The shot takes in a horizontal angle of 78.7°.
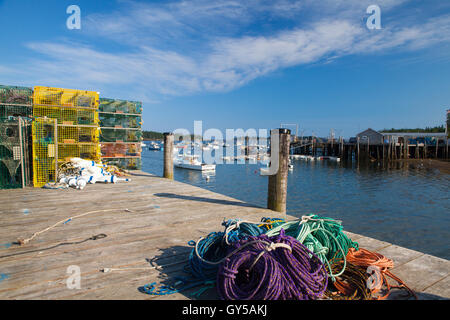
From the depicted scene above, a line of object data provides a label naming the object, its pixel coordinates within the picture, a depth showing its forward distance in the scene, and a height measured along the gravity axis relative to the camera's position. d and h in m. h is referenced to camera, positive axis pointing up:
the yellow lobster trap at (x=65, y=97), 8.70 +1.77
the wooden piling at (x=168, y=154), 10.67 -0.16
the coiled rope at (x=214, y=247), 2.92 -1.14
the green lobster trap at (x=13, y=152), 7.60 -0.03
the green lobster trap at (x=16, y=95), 8.26 +1.71
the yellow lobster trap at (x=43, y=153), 8.12 -0.07
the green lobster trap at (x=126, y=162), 11.90 -0.54
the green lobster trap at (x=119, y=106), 11.73 +1.93
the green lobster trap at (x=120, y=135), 11.73 +0.67
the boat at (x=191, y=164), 36.88 -2.00
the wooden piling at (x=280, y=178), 5.83 -0.63
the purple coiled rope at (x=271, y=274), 2.40 -1.16
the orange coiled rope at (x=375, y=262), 2.81 -1.31
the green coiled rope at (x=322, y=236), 3.08 -1.05
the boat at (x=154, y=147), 99.81 +1.08
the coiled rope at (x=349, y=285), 2.62 -1.39
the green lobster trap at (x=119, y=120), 11.76 +1.31
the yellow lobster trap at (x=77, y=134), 9.08 +0.56
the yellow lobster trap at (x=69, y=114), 8.77 +1.21
